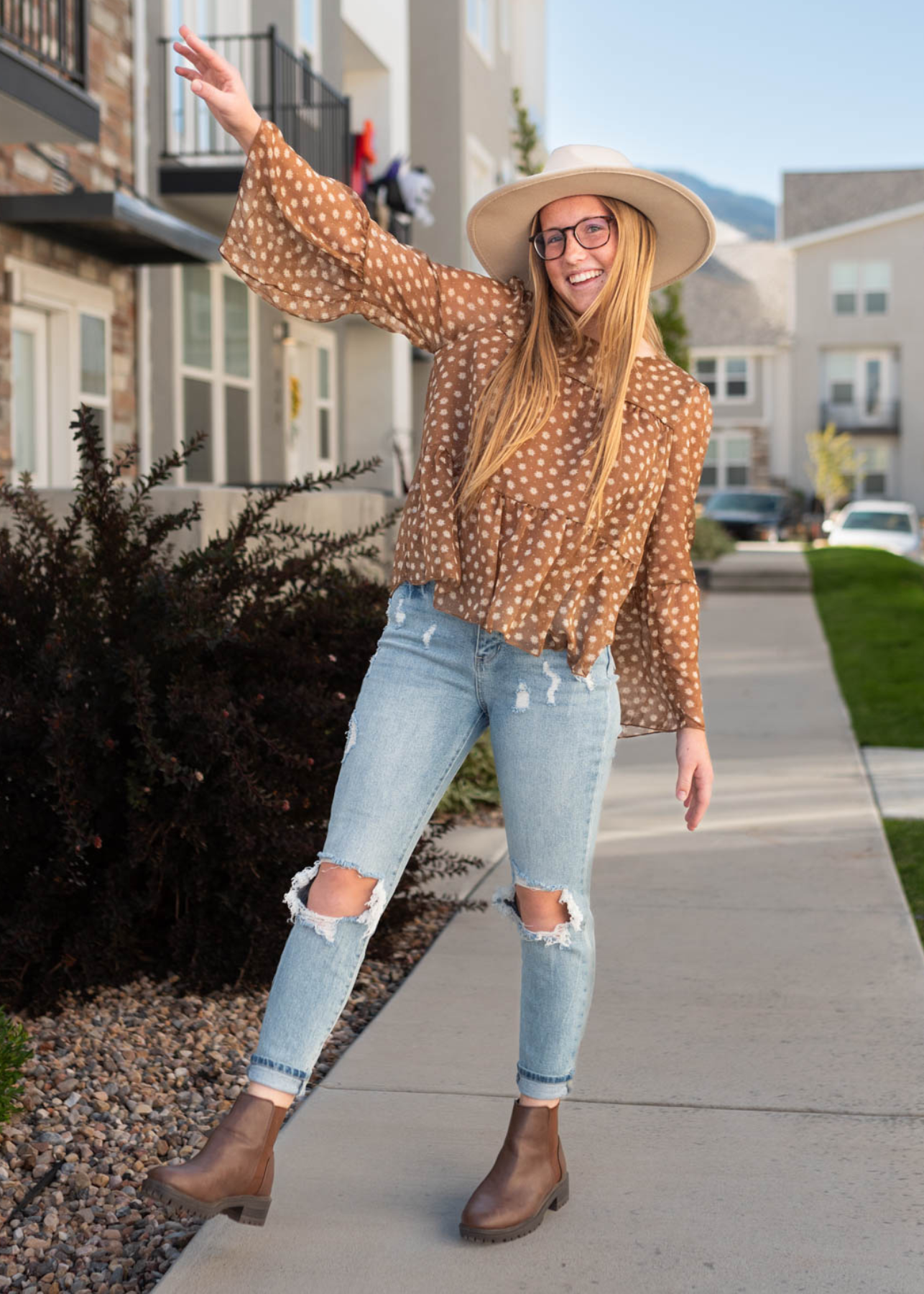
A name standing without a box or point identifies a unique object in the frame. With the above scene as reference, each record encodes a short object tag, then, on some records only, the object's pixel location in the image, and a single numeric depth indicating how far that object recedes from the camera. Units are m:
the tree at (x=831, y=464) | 43.69
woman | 2.49
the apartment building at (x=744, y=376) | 46.72
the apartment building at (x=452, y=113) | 19.39
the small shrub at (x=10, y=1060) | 2.88
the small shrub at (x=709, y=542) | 21.41
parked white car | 29.89
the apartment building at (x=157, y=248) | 8.85
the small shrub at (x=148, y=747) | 3.58
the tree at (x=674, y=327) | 17.75
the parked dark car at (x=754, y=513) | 35.38
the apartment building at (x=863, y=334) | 45.47
